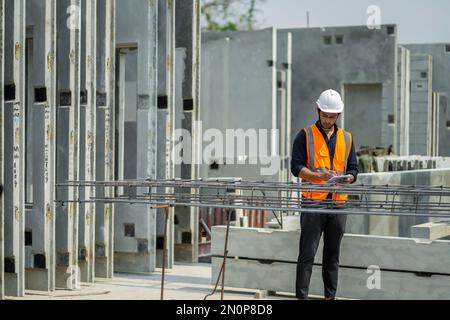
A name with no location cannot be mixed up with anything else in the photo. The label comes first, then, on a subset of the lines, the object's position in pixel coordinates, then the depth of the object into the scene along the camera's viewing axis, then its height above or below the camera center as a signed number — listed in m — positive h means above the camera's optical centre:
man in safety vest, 9.67 -0.44
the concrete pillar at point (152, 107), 12.92 +0.23
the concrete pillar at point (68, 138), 11.36 -0.17
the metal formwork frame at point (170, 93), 13.45 +0.43
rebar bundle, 7.61 -0.55
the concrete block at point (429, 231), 11.11 -1.22
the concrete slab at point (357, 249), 10.23 -1.37
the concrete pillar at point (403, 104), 23.56 +0.51
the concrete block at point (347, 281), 10.25 -1.71
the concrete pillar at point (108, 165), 12.23 -0.52
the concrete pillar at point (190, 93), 14.18 +0.45
